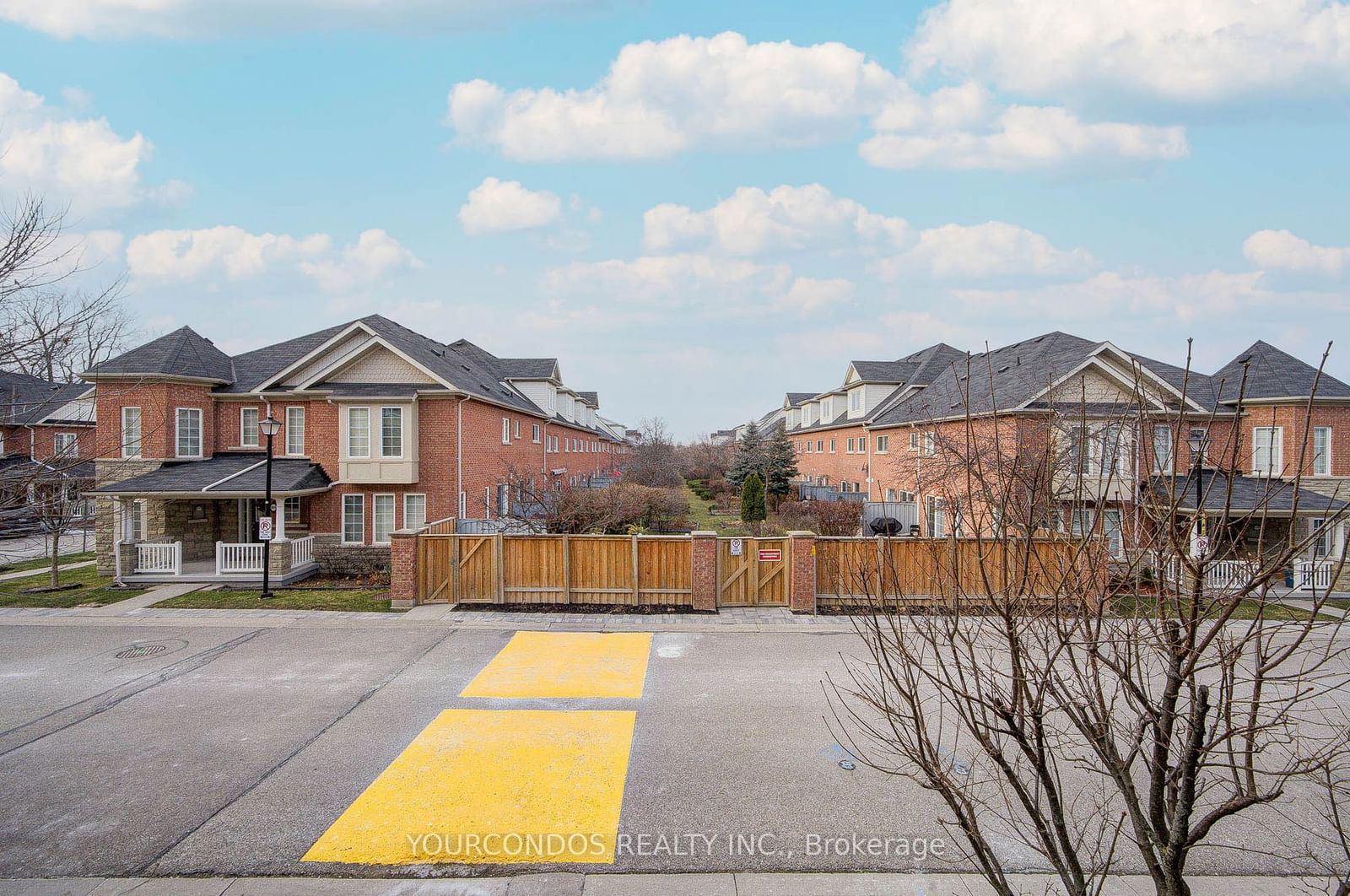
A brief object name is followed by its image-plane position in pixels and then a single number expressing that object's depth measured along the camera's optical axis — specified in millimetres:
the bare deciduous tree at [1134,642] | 2842
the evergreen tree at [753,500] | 31125
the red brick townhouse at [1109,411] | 19422
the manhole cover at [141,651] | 12523
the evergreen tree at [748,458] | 41000
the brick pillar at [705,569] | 15797
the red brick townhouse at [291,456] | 20234
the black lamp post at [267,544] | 17672
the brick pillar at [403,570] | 15945
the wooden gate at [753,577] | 16109
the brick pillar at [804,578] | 15719
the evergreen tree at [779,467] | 39250
